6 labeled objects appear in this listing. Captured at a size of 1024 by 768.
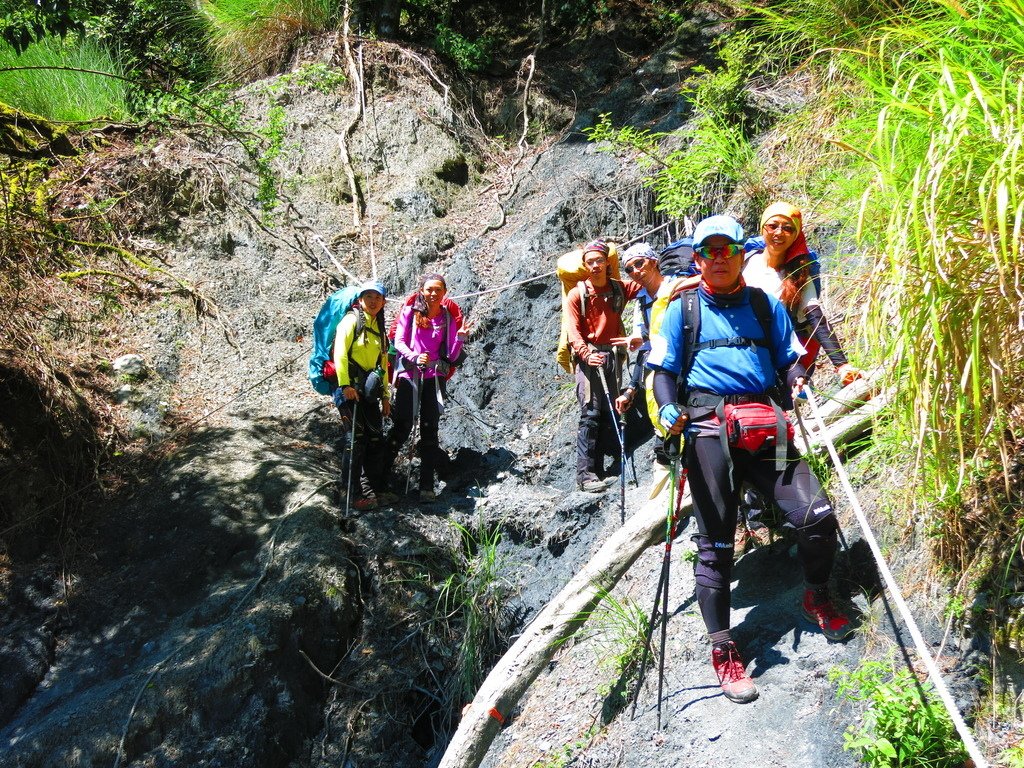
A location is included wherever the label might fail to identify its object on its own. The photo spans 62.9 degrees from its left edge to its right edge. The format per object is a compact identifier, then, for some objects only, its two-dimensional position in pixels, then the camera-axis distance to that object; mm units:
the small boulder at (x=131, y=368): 8734
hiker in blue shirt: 3932
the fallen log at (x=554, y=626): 4328
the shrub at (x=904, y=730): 3273
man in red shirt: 6574
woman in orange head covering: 4758
